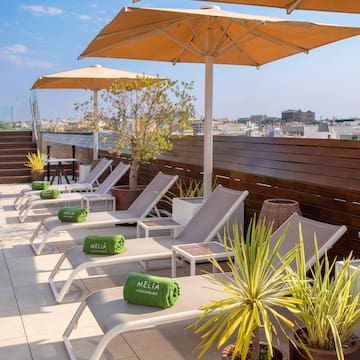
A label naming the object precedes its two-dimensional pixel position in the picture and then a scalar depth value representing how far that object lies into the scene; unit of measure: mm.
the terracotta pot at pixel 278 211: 4570
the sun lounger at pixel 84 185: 9336
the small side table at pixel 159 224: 5551
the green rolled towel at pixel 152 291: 3074
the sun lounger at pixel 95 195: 7805
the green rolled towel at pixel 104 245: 4406
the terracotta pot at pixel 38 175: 13273
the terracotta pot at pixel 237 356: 2668
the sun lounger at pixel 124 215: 5773
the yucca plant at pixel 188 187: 6699
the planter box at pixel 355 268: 2836
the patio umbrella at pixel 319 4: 2994
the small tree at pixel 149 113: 7559
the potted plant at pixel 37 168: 13281
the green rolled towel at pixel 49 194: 7750
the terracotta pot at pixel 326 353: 2488
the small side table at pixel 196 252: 4184
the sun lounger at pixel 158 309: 2873
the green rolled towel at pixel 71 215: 5793
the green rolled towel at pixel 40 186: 9158
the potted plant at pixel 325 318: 2541
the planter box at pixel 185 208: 5801
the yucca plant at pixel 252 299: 2428
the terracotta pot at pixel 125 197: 7707
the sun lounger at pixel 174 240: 4301
